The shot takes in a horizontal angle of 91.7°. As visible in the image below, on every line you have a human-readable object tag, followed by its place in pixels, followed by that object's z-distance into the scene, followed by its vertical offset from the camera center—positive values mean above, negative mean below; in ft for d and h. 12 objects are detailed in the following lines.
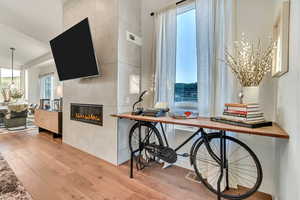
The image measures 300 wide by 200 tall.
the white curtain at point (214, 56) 5.83 +1.82
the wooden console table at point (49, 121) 12.01 -2.14
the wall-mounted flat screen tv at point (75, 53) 7.82 +2.68
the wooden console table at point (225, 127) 3.45 -0.80
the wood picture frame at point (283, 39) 3.62 +1.55
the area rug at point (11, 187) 5.06 -3.49
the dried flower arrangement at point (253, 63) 4.84 +1.22
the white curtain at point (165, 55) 7.46 +2.26
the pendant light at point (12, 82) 22.01 +2.27
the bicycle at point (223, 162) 5.23 -2.57
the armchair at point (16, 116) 15.25 -2.14
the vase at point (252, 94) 4.65 +0.16
